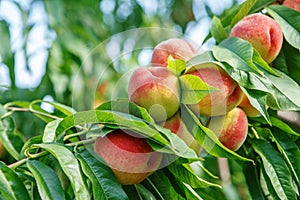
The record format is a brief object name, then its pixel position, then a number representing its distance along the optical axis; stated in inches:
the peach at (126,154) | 42.2
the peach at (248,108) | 45.3
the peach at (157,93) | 42.7
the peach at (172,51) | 45.3
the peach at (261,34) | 45.5
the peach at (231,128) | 44.2
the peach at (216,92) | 42.9
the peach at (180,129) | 42.8
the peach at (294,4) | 48.1
